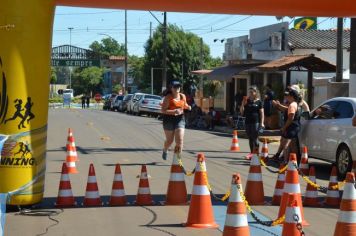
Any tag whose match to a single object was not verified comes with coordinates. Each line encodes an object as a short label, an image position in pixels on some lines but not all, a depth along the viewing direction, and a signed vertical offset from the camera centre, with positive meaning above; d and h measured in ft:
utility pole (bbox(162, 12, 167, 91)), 155.74 +9.53
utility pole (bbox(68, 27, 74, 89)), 398.83 +9.36
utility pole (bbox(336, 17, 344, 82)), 78.54 +5.16
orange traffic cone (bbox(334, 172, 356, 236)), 20.20 -3.99
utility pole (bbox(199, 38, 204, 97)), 215.28 +9.36
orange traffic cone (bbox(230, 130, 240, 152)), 64.41 -5.96
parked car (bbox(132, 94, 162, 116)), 145.38 -4.68
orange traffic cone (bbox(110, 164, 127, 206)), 31.35 -5.39
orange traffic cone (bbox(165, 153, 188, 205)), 30.96 -5.03
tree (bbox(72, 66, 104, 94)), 463.42 +3.06
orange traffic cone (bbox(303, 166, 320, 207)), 32.53 -5.58
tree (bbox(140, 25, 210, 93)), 245.65 +11.51
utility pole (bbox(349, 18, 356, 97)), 76.24 +3.14
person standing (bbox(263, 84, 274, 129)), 78.69 -1.96
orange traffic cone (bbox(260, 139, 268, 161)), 52.90 -5.45
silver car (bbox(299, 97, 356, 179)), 43.16 -3.26
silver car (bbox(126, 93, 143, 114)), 160.79 -4.36
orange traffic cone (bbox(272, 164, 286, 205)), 32.19 -5.23
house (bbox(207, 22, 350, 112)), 112.47 +6.54
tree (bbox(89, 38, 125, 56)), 623.36 +35.81
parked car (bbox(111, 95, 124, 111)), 198.24 -5.83
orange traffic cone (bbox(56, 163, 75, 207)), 31.22 -5.42
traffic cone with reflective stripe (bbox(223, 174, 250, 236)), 21.49 -4.41
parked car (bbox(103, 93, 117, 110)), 214.75 -6.52
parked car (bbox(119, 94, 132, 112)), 176.24 -5.53
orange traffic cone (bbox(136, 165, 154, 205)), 31.68 -5.38
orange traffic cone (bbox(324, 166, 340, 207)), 32.17 -5.54
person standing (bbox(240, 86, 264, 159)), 52.54 -2.37
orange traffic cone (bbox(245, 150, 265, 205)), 31.48 -5.00
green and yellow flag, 152.25 +15.56
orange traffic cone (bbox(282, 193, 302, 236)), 20.57 -4.24
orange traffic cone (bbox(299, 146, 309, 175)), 36.76 -4.48
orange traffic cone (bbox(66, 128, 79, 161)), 47.39 -4.93
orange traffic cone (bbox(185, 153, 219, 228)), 26.43 -4.94
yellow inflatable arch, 28.89 -0.54
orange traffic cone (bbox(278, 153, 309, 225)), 26.45 -4.14
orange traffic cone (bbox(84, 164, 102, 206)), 31.09 -5.28
